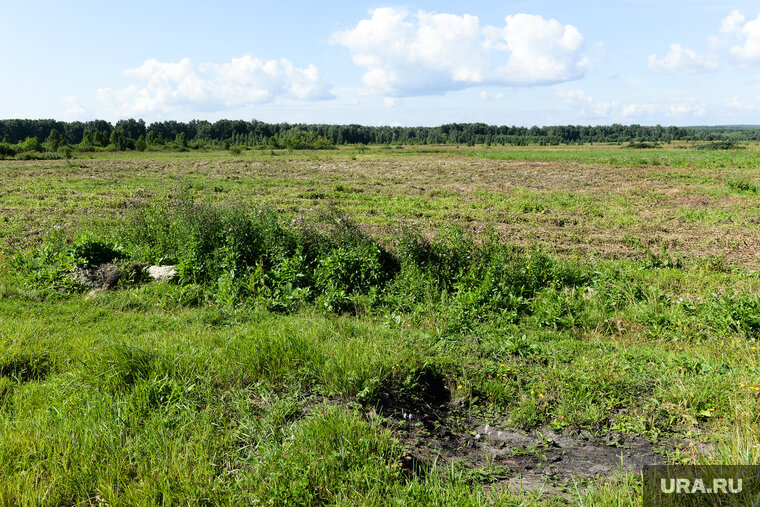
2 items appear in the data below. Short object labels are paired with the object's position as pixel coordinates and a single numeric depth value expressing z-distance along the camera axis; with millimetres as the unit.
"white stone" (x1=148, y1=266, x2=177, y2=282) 7441
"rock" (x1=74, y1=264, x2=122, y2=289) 7340
